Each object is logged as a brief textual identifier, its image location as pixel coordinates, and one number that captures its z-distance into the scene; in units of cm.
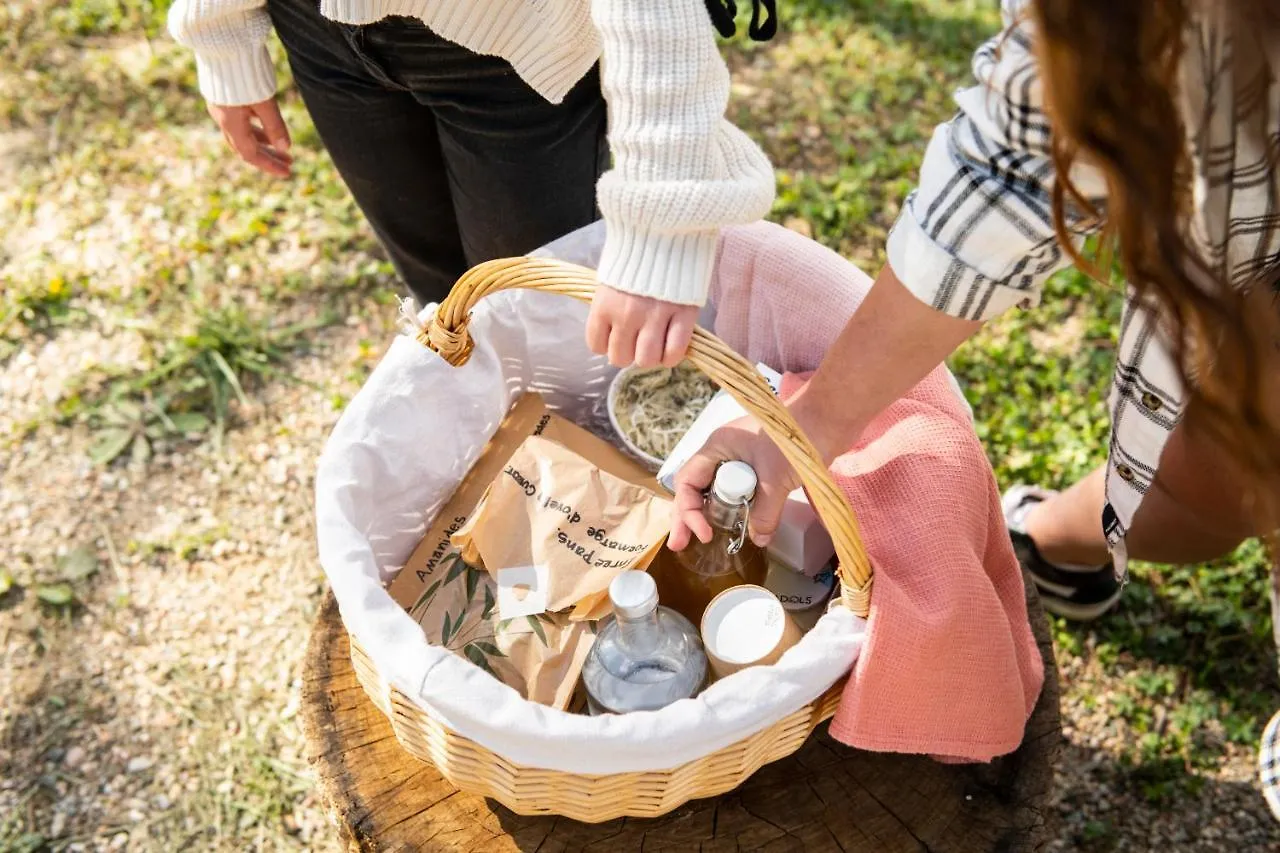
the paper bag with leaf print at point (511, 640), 126
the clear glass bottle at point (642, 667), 117
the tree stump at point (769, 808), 130
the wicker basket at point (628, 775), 101
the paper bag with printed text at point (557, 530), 130
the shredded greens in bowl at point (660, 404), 155
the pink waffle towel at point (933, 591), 113
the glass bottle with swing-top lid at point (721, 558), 111
